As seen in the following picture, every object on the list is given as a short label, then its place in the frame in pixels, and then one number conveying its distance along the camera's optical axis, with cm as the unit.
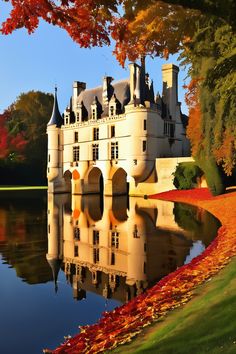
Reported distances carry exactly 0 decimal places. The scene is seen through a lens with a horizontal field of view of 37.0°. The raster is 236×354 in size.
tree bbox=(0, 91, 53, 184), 6203
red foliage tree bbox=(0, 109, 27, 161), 6172
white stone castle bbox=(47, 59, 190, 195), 3675
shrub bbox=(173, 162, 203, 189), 3275
